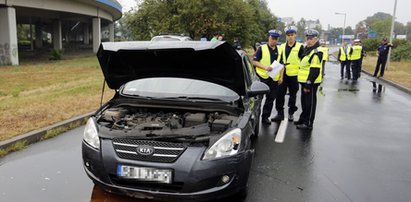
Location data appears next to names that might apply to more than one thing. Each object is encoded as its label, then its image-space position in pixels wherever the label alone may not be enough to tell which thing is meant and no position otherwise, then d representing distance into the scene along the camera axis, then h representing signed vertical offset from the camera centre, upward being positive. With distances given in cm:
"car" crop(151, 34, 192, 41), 1867 +2
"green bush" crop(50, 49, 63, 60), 2788 -158
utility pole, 2011 +149
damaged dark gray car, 326 -87
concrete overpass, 2134 +152
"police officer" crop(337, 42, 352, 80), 1591 -58
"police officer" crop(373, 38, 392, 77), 1620 -38
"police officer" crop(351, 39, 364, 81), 1555 -58
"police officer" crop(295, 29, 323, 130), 656 -61
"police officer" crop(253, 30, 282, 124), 682 -32
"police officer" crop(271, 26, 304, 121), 688 -38
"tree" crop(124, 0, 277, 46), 2464 +144
